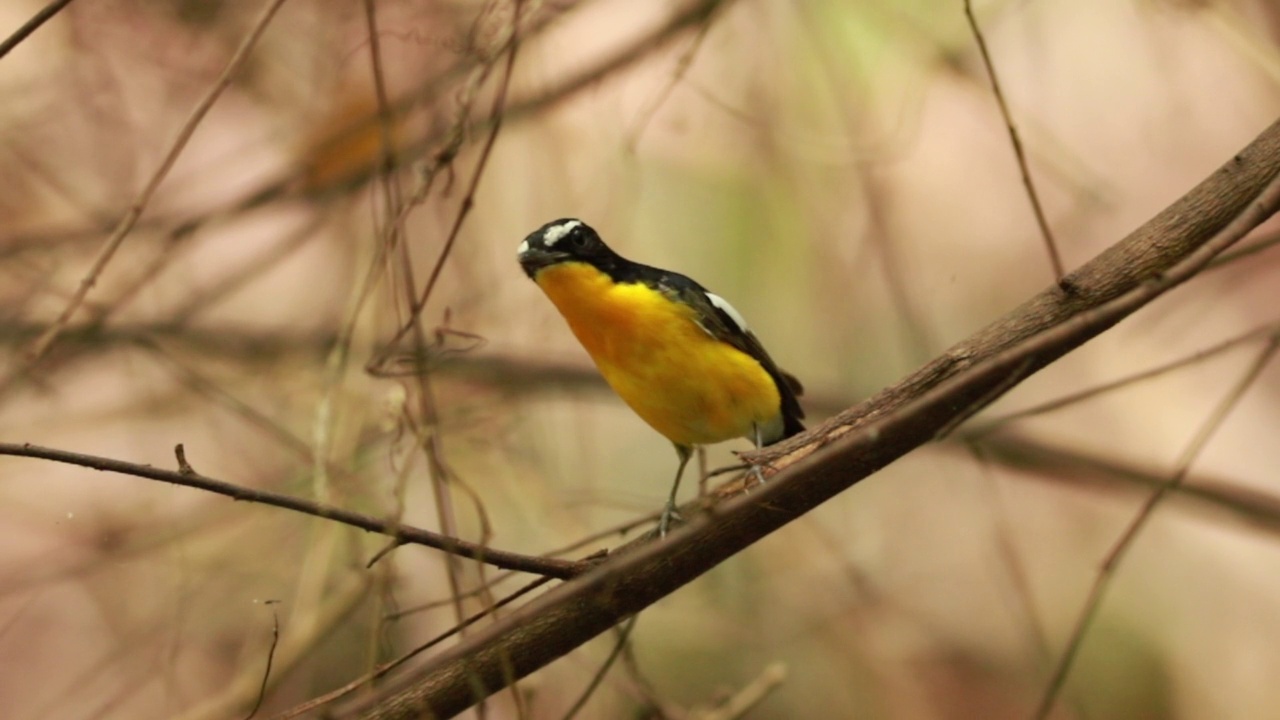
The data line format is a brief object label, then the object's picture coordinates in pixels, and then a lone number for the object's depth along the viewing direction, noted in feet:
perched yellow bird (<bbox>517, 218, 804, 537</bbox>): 20.56
